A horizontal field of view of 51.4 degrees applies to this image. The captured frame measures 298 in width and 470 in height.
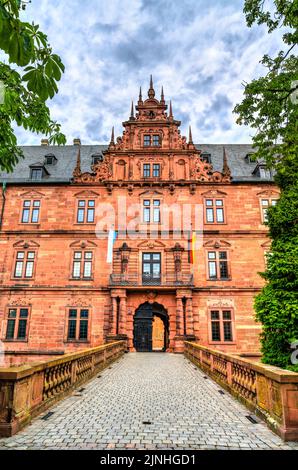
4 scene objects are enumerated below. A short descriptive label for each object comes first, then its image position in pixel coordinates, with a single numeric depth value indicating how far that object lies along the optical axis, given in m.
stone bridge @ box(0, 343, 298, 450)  4.59
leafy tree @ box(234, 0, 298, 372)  8.34
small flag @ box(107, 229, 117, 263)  21.82
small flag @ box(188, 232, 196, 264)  22.02
